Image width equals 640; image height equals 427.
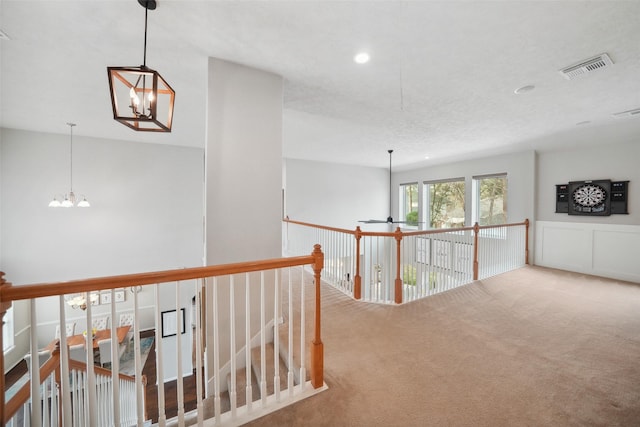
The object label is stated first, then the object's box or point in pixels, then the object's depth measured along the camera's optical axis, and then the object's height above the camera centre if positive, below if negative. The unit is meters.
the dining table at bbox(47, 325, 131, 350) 5.20 -2.84
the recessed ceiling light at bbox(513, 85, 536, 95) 2.81 +1.46
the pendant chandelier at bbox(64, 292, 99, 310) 5.38 -2.09
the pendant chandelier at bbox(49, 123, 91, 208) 4.47 +0.29
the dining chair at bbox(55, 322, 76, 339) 5.53 -2.77
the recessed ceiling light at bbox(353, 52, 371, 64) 2.21 +1.44
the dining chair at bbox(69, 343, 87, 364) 5.24 -3.25
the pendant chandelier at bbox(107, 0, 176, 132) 1.50 +0.75
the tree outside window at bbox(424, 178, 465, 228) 6.78 +0.26
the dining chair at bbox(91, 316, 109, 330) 5.71 -2.73
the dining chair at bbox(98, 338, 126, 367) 5.54 -3.36
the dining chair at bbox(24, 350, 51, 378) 4.63 -2.97
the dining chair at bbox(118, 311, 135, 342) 6.08 -2.84
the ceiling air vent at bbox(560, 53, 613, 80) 2.26 +1.44
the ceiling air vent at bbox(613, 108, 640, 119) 3.41 +1.45
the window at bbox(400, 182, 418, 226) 8.07 +0.33
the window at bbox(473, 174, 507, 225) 5.87 +0.34
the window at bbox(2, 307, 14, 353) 4.70 -2.45
